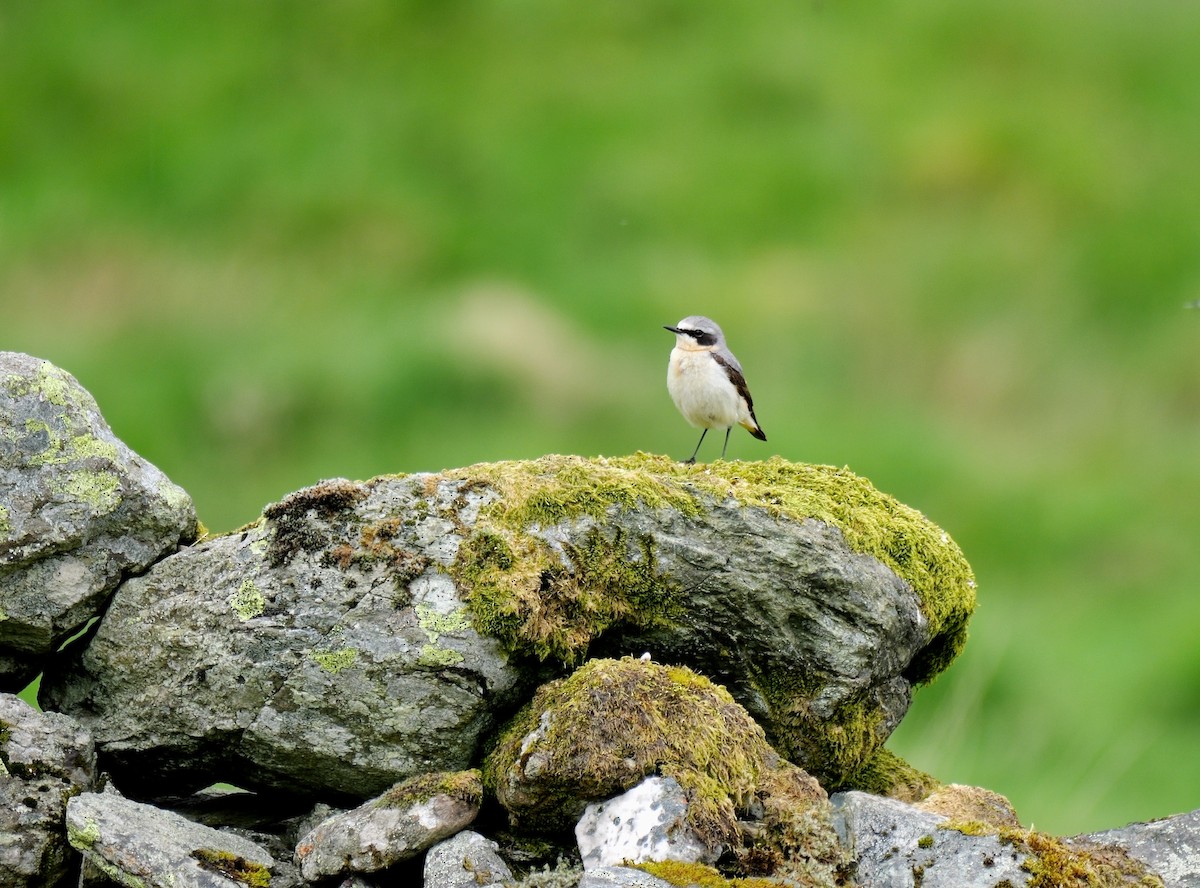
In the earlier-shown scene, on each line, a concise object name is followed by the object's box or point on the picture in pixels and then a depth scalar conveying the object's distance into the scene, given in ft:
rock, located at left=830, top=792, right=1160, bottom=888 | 42.06
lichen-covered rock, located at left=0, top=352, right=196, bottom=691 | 47.47
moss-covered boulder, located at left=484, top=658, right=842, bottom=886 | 42.86
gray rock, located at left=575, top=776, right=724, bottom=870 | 41.47
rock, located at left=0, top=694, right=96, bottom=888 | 44.21
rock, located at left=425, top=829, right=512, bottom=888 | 41.73
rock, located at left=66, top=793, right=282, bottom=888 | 42.19
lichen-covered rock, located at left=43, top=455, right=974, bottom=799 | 46.16
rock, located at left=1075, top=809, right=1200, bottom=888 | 44.91
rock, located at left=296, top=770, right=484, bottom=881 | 42.91
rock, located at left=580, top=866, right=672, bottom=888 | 39.01
